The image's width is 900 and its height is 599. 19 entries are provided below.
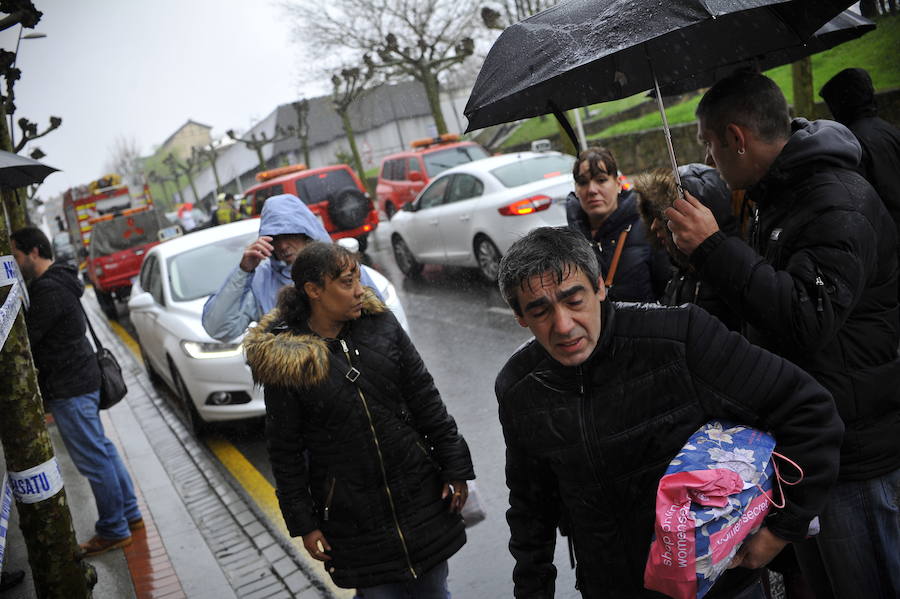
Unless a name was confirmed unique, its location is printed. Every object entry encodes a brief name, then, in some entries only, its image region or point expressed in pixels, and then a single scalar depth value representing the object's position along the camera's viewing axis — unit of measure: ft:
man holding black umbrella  6.81
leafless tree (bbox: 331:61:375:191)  107.45
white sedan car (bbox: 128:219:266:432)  22.26
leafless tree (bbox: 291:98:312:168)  125.23
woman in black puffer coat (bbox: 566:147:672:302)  13.62
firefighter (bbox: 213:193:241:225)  73.97
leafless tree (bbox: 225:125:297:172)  133.41
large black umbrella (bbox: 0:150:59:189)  16.04
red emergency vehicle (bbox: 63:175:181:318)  59.00
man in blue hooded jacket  13.73
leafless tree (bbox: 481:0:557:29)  64.95
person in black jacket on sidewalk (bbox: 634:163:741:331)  8.71
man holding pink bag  6.04
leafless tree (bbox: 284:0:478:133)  88.02
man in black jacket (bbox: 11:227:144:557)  16.24
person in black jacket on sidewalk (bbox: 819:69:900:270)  12.47
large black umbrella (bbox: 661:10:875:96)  10.64
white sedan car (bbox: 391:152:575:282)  31.96
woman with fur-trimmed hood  9.42
